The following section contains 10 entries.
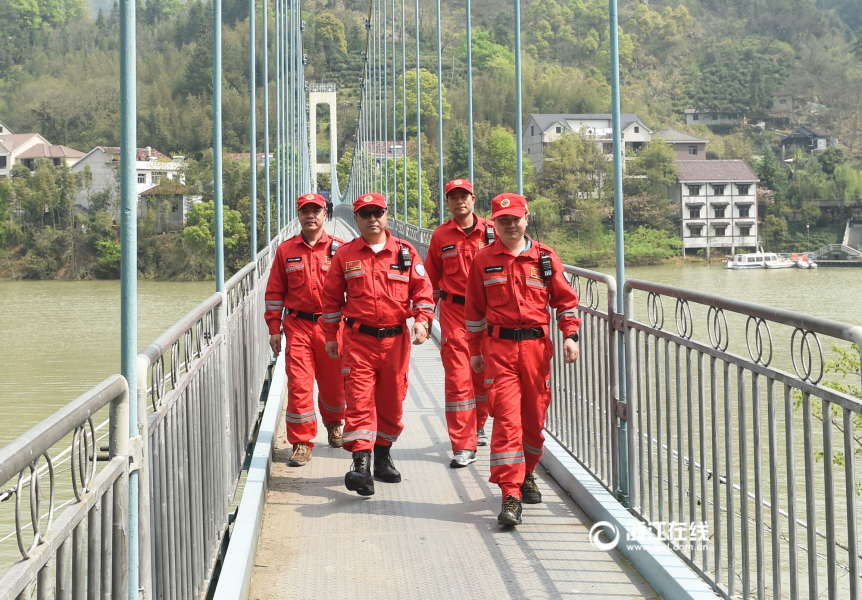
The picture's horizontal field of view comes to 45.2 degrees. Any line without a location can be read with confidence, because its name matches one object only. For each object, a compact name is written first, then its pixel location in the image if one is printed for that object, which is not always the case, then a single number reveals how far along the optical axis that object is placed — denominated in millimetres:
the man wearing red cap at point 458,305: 5234
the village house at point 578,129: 84188
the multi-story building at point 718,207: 73688
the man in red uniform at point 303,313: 5367
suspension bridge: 2043
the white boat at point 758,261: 65312
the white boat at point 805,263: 67562
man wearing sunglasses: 4730
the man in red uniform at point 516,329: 4188
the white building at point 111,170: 67688
